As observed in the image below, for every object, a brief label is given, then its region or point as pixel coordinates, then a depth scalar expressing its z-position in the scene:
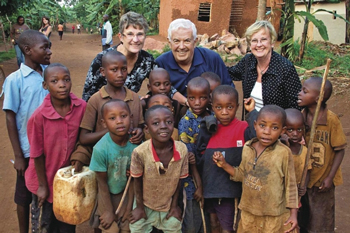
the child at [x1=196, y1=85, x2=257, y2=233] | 2.47
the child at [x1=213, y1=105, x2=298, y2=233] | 2.23
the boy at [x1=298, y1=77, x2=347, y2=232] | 2.55
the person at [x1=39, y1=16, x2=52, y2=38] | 13.16
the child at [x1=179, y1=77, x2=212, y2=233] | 2.55
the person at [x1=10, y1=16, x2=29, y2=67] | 10.64
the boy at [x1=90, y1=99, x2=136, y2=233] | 2.36
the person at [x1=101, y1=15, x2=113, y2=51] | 13.70
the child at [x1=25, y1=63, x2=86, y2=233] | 2.49
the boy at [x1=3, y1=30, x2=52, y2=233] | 2.68
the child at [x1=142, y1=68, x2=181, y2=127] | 2.97
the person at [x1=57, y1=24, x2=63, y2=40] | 28.34
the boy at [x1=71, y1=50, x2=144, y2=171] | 2.53
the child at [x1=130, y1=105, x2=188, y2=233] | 2.32
